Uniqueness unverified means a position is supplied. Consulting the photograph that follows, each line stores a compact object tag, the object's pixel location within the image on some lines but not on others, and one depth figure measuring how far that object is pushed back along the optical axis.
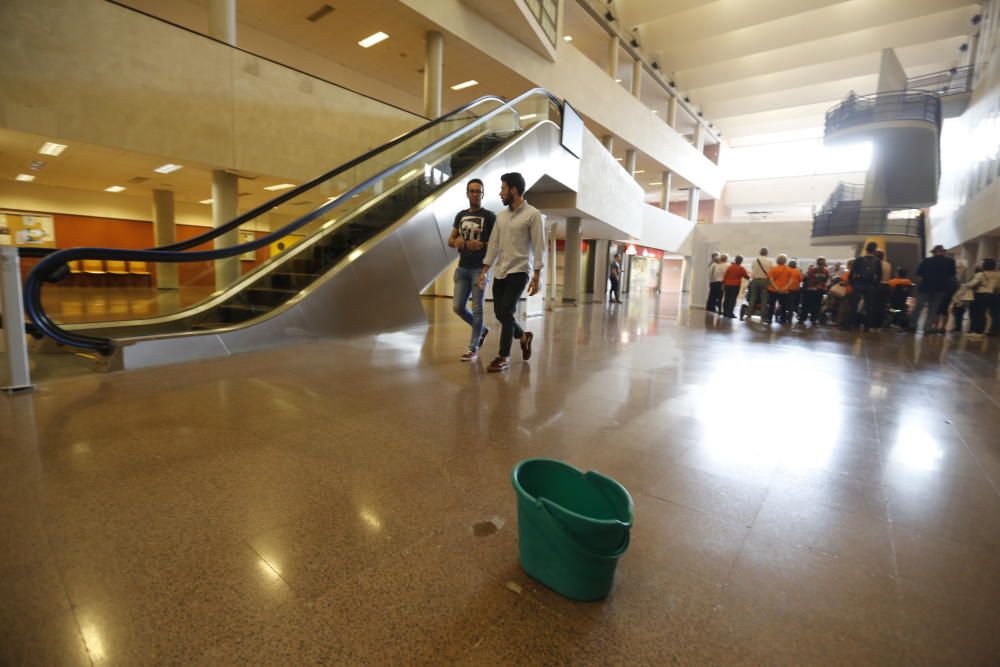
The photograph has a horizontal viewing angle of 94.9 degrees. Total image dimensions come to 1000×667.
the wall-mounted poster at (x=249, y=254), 5.51
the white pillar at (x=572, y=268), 15.32
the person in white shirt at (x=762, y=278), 11.14
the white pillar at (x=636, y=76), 22.19
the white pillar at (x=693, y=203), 30.09
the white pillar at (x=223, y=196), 10.04
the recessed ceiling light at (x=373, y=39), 12.77
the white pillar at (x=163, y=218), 15.18
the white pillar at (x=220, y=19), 8.88
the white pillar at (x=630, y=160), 22.31
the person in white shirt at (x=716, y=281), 12.12
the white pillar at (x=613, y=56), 20.05
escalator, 4.11
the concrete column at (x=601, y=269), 18.28
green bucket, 1.23
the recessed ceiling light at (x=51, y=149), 9.50
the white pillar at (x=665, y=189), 26.06
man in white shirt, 4.13
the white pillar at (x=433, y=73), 12.18
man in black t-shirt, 4.74
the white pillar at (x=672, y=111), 26.08
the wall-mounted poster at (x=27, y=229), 15.40
